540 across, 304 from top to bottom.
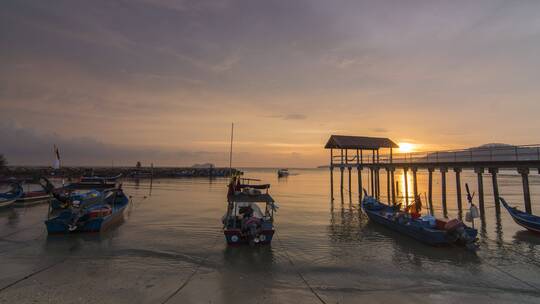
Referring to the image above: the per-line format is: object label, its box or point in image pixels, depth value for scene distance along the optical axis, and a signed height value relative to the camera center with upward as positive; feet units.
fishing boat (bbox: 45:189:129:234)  62.49 -10.36
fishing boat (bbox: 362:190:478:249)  52.85 -9.95
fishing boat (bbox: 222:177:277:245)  52.80 -8.81
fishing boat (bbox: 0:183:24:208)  101.04 -9.42
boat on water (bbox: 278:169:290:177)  383.86 +3.42
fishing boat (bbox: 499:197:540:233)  63.77 -8.88
